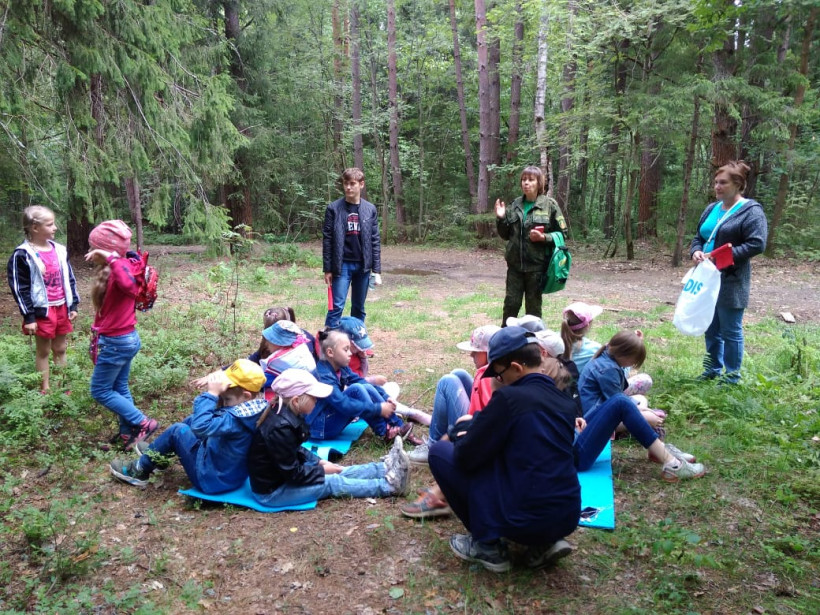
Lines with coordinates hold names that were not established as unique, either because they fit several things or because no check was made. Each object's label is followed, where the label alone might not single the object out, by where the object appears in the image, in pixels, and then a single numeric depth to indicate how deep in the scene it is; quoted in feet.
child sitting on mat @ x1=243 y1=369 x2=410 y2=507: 10.71
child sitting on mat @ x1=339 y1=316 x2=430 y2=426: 15.57
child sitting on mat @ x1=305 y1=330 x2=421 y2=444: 13.73
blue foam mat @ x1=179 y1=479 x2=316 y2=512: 11.16
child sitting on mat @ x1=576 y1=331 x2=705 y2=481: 11.29
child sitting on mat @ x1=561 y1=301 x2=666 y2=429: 13.56
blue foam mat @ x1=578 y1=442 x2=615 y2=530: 10.27
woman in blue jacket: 14.94
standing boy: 19.61
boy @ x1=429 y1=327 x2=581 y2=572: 8.05
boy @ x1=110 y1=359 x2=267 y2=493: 10.89
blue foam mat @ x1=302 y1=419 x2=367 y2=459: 13.61
